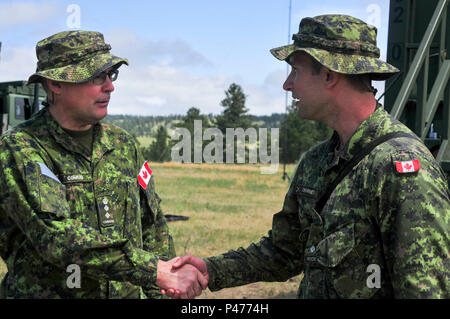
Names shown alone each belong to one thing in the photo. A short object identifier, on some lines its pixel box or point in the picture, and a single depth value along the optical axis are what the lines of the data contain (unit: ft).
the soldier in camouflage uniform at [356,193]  7.06
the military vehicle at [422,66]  15.37
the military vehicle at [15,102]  59.30
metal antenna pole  17.80
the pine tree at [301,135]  202.18
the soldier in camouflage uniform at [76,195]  8.93
